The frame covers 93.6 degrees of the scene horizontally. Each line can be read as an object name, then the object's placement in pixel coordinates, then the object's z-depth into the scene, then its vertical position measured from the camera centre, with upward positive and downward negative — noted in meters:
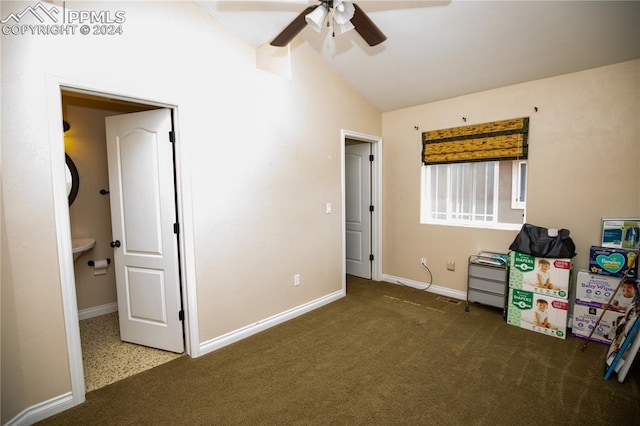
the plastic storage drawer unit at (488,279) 3.27 -0.98
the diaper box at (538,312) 2.81 -1.18
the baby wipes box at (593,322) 2.67 -1.21
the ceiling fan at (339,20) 1.87 +1.15
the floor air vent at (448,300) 3.72 -1.36
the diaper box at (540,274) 2.79 -0.81
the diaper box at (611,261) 2.60 -0.64
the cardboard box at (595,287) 2.68 -0.89
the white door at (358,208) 4.56 -0.22
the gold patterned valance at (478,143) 3.26 +0.58
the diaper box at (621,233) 2.64 -0.40
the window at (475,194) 3.42 -0.02
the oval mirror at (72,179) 3.22 +0.22
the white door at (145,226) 2.54 -0.25
